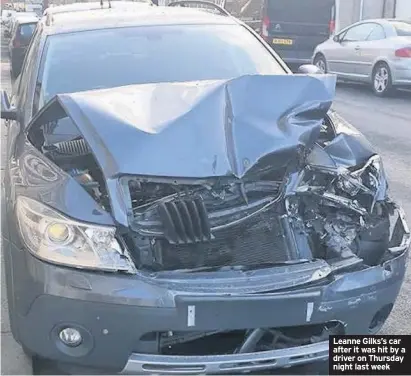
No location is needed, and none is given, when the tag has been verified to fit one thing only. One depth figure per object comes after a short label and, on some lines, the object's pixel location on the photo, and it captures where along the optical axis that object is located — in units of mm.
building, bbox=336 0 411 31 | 21266
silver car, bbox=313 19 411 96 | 12891
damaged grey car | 2965
